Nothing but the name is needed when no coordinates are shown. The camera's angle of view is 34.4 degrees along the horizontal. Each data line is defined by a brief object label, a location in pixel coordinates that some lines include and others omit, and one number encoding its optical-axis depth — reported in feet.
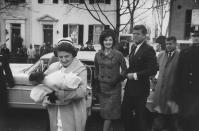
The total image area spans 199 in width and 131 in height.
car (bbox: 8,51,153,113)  21.91
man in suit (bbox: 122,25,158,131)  17.06
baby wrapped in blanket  11.14
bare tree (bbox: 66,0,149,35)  40.08
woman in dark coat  17.92
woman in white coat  12.09
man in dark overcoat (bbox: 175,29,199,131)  13.50
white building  91.61
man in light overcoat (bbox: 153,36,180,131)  18.30
